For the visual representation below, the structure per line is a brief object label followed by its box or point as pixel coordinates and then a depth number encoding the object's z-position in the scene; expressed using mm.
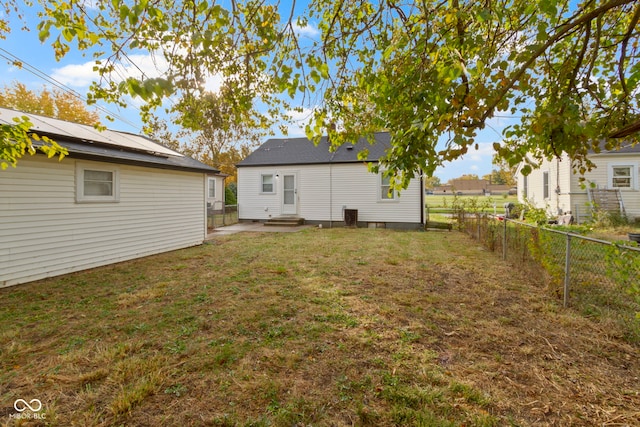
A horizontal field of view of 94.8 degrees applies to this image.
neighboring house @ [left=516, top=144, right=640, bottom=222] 12250
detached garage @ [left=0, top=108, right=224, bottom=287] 5035
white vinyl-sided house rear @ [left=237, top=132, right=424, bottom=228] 12883
